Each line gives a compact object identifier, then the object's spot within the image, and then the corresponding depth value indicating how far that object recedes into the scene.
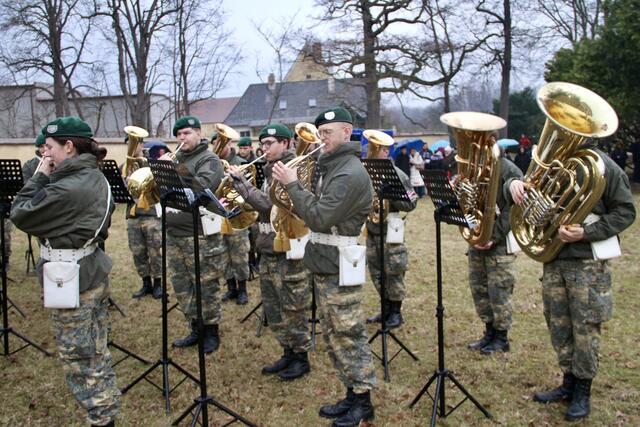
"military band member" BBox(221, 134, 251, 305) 7.80
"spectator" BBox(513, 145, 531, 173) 19.61
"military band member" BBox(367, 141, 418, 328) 6.62
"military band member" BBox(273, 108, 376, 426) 4.14
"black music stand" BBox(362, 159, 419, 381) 4.66
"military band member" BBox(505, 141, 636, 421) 3.96
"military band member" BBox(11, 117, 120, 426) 3.70
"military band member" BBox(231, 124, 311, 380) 5.20
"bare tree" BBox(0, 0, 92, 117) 20.16
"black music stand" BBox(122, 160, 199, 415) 3.88
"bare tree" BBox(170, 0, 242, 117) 23.20
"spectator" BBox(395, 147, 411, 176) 18.39
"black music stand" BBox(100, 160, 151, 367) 6.03
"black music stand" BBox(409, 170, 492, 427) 4.03
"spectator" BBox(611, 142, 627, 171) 20.59
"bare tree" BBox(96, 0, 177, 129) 21.77
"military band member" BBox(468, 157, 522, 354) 5.34
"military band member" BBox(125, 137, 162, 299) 7.88
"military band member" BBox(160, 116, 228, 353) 5.71
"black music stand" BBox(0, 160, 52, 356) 5.54
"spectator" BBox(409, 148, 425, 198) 18.91
